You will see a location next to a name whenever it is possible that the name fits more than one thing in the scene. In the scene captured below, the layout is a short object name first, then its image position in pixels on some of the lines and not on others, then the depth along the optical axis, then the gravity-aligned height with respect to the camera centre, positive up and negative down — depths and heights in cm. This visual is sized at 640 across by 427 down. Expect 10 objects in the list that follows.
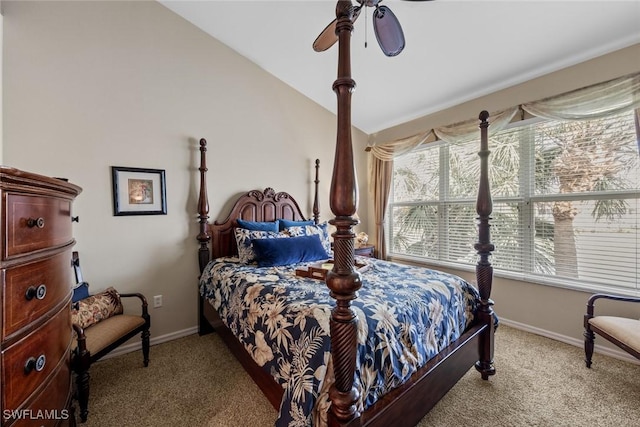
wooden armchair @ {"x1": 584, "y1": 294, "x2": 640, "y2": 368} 166 -84
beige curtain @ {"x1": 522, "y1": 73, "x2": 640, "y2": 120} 208 +91
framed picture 228 +20
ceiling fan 164 +120
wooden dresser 71 -26
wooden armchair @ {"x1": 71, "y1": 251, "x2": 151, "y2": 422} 151 -79
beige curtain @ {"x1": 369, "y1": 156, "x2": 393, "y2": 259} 398 +24
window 219 +6
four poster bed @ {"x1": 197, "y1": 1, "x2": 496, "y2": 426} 99 -60
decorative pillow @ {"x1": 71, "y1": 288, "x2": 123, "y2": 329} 180 -68
